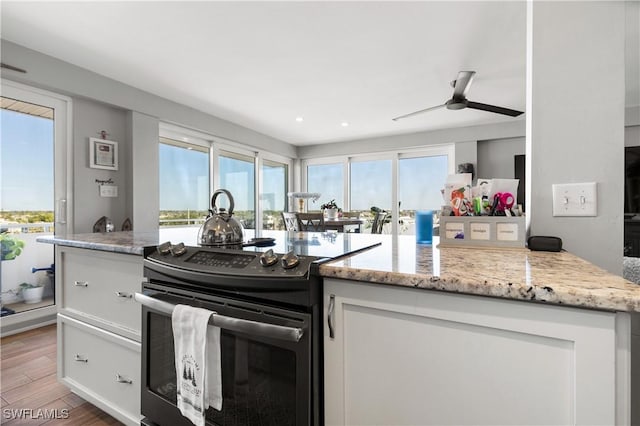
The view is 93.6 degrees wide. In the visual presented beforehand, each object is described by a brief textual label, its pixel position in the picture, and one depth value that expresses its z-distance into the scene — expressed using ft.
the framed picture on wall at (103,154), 10.48
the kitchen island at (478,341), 1.90
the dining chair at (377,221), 13.91
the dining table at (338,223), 12.69
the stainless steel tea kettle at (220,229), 4.07
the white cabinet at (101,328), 4.34
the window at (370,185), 19.47
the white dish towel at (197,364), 3.14
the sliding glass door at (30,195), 8.87
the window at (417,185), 18.30
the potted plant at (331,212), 14.33
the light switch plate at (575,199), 3.45
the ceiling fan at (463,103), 9.25
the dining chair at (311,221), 12.03
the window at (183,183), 13.25
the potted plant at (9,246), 8.84
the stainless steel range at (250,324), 2.73
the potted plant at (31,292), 9.32
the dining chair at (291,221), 12.38
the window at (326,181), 20.83
